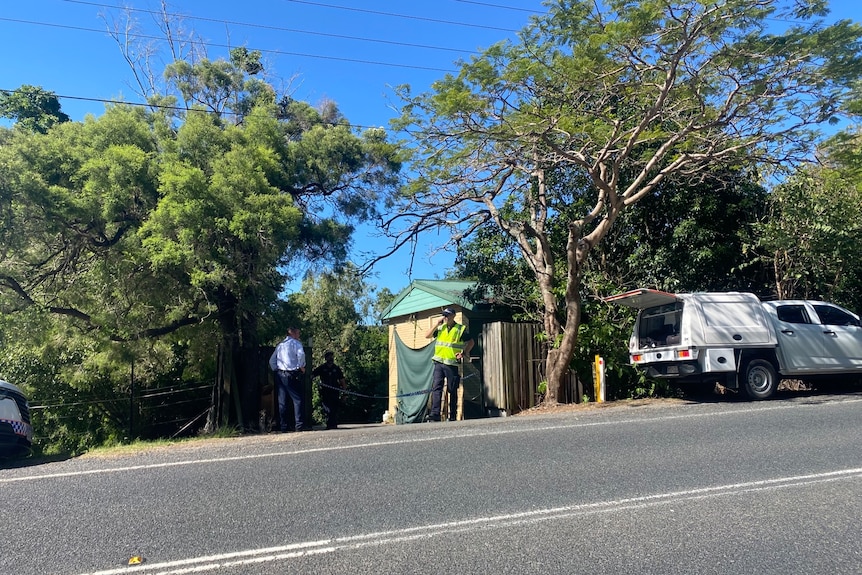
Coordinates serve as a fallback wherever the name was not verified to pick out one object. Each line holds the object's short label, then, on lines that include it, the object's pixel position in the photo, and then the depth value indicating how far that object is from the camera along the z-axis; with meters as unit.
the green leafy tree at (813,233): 13.62
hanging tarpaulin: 15.05
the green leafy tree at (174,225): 10.53
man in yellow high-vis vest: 11.20
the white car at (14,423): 7.48
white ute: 11.39
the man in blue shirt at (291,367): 10.01
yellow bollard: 12.74
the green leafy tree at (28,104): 15.98
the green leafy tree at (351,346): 27.09
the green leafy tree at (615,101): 10.42
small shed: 13.86
